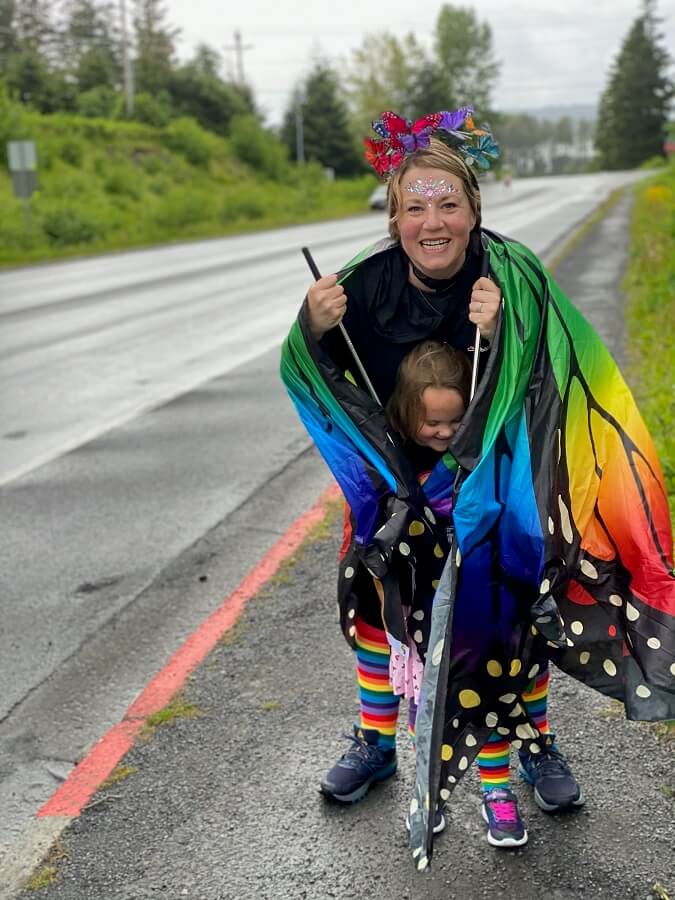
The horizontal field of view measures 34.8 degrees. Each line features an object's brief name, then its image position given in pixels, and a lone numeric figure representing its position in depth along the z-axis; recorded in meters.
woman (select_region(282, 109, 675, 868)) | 2.42
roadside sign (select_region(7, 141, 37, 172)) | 24.16
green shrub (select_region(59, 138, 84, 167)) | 39.88
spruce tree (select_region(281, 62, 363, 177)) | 60.06
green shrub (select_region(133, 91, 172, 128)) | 53.03
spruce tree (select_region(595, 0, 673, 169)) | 88.81
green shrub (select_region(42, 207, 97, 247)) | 26.88
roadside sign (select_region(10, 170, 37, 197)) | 24.53
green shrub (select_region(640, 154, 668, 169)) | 73.00
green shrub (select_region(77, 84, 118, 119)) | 53.88
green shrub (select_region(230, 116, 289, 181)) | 53.25
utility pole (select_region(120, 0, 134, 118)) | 54.49
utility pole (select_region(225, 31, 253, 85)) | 74.19
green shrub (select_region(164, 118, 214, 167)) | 49.28
